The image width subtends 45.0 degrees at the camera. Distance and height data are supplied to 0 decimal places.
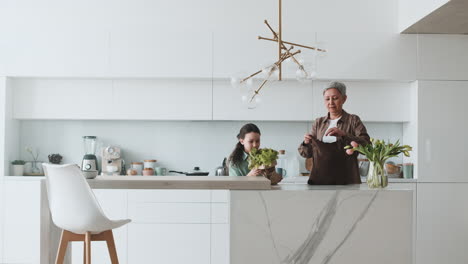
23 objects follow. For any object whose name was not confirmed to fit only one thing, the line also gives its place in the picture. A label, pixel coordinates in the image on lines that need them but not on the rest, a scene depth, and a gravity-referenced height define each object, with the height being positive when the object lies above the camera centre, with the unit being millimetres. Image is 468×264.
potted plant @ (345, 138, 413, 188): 3148 -69
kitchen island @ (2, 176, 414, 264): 2980 -414
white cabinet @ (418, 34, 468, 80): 5312 +816
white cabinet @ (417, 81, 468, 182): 5270 +129
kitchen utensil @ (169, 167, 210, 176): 5396 -298
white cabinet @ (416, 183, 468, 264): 5250 -721
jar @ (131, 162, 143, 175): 5543 -254
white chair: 2963 -336
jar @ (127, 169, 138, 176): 5382 -296
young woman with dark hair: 4000 -49
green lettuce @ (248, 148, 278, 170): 3338 -92
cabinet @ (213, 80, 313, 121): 5391 +382
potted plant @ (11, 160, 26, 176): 5332 -267
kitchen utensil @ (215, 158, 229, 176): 5195 -266
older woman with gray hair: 3387 -83
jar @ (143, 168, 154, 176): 5434 -296
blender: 5395 -136
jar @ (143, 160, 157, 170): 5539 -215
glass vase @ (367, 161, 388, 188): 3143 -187
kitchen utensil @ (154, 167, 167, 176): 5508 -289
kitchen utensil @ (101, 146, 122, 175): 5518 -179
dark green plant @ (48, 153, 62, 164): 5543 -176
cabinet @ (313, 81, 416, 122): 5445 +416
